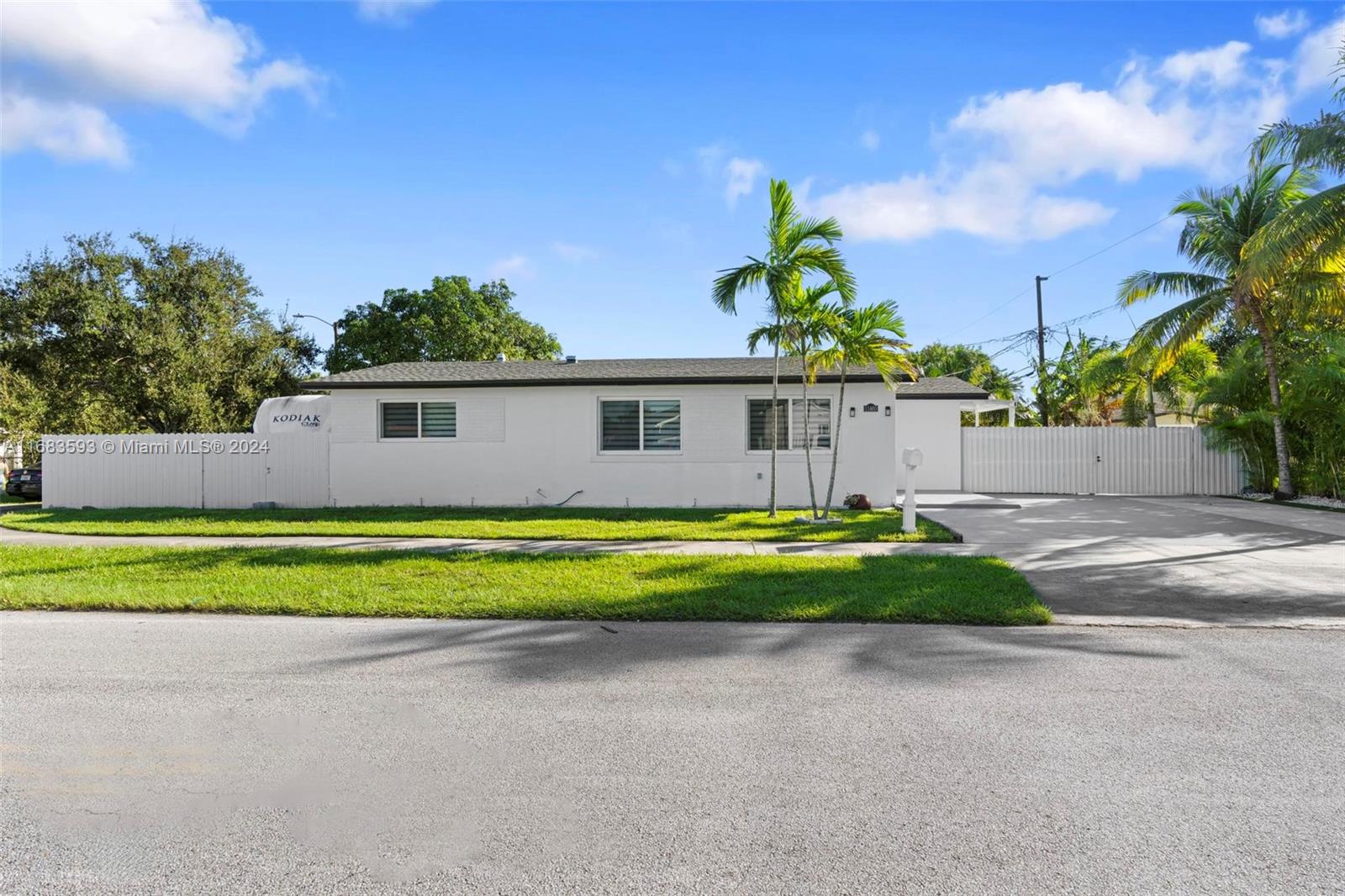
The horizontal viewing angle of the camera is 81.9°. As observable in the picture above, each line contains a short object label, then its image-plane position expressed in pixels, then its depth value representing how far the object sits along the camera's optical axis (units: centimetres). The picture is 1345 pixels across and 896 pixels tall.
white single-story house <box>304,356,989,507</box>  1617
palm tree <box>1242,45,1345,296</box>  1238
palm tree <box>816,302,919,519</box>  1262
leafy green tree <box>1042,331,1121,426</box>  2598
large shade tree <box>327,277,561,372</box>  3909
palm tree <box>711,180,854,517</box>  1289
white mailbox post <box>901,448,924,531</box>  1174
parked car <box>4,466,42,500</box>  2566
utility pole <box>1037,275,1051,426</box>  2877
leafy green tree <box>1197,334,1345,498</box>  1606
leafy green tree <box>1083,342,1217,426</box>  2178
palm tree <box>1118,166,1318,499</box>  1739
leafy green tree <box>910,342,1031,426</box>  3559
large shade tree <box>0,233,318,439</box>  2695
